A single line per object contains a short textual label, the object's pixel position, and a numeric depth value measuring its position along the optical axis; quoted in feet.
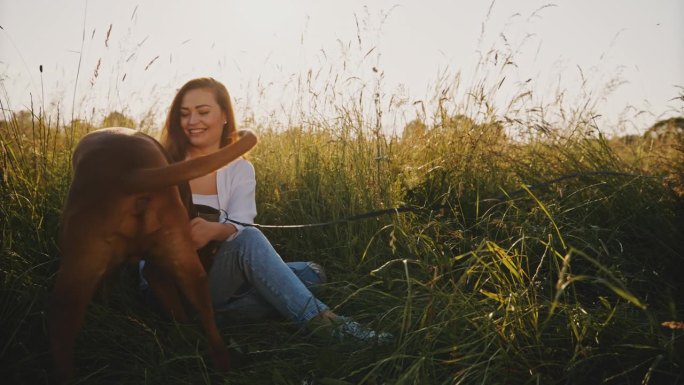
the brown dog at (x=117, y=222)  5.28
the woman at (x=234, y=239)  7.44
